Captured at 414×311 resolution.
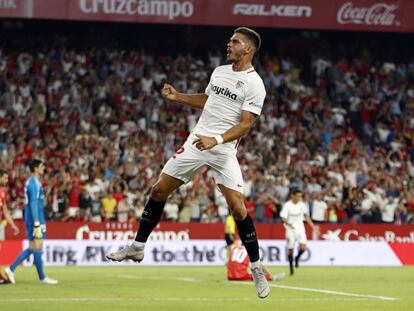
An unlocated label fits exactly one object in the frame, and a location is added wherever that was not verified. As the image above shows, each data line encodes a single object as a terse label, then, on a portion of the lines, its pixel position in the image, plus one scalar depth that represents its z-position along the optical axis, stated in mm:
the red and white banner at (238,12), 35938
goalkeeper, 21281
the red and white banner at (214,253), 31000
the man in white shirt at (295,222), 28391
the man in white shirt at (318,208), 34531
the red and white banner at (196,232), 32250
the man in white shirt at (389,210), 35625
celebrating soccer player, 13219
